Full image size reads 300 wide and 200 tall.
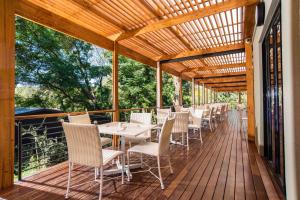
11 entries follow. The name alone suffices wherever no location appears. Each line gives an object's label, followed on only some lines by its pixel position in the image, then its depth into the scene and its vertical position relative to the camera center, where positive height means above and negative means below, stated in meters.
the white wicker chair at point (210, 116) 4.74 -0.52
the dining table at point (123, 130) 1.83 -0.39
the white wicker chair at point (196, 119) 3.61 -0.49
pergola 1.86 +1.70
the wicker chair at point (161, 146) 1.79 -0.64
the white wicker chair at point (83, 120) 2.36 -0.31
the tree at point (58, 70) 7.00 +1.83
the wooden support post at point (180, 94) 7.52 +0.40
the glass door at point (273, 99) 1.67 +0.02
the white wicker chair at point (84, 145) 1.46 -0.47
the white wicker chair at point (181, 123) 2.99 -0.47
